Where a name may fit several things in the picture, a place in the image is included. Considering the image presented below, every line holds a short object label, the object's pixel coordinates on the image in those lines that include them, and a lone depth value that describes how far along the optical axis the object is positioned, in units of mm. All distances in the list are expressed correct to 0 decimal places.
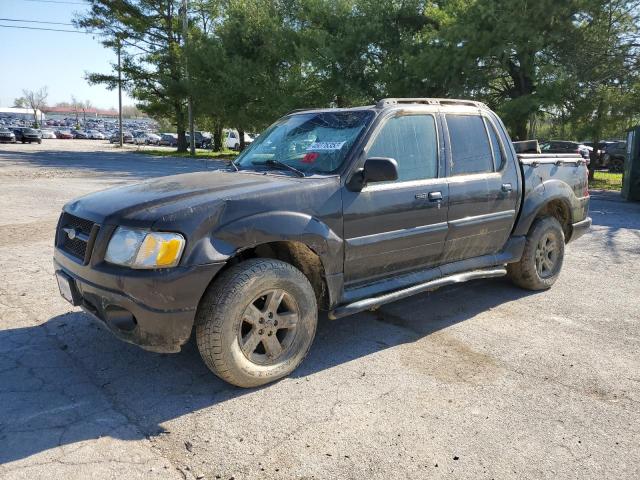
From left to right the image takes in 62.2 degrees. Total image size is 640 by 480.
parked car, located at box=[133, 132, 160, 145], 63625
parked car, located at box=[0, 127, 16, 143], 45938
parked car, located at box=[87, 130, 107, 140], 77875
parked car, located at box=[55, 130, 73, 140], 75125
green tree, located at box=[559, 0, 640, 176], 16438
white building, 106375
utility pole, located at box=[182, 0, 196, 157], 32281
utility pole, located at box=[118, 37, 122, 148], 36122
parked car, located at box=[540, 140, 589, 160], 20609
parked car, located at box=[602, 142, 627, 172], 26500
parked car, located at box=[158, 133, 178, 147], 60812
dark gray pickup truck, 3059
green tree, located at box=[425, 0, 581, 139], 17031
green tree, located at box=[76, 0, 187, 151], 35375
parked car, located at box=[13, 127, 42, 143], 46531
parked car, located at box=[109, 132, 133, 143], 62938
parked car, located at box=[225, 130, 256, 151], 45625
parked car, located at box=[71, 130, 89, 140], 79081
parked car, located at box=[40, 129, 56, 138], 70212
